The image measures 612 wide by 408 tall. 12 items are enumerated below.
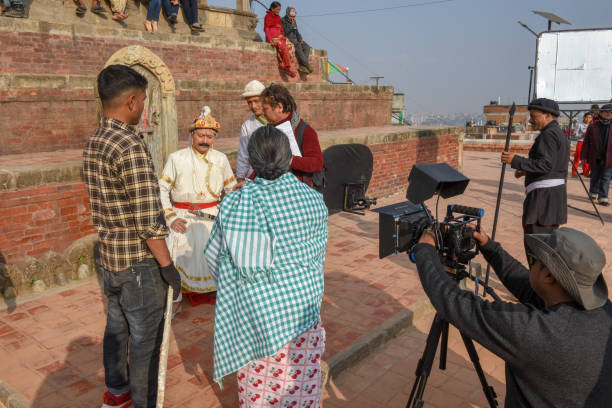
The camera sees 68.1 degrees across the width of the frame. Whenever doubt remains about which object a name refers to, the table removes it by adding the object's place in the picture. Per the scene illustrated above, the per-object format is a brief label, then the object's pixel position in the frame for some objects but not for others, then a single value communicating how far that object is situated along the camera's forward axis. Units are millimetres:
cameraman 1498
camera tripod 2334
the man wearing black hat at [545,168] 4172
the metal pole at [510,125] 3654
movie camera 2170
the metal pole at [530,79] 5264
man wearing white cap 4156
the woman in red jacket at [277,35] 11719
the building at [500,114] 41688
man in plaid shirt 2264
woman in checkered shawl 2051
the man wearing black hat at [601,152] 9328
